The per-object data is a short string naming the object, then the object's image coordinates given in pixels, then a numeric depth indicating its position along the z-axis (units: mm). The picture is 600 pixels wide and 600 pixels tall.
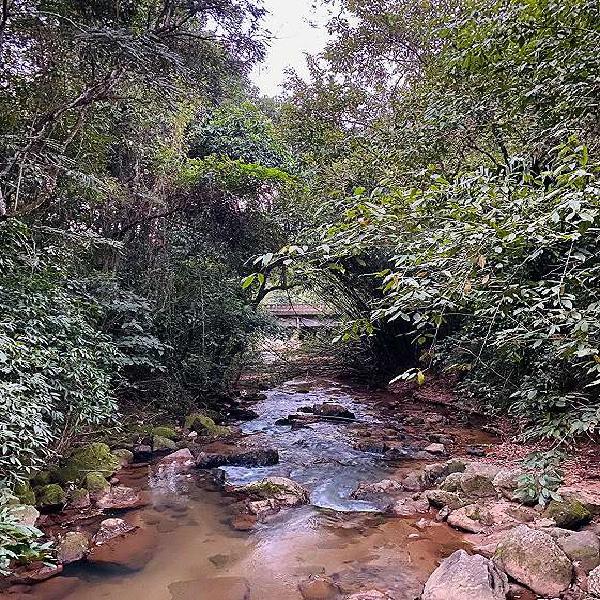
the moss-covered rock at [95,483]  4590
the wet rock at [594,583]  2670
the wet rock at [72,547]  3506
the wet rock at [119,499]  4469
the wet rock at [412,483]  4875
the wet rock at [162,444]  6069
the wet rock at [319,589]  3113
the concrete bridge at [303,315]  12969
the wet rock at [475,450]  5655
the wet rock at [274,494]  4508
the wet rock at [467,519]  3854
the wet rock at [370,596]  3027
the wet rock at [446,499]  4188
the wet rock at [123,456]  5496
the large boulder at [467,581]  2811
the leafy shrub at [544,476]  2207
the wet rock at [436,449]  5949
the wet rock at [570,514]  3557
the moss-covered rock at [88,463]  4634
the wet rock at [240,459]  5736
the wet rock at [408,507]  4309
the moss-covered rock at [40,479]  4352
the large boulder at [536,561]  2925
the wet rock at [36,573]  3229
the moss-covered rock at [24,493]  3907
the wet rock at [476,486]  4266
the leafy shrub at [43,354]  3273
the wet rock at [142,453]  5746
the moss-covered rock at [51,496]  4160
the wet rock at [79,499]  4340
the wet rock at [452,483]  4418
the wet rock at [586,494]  3686
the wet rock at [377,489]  4789
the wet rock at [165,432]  6402
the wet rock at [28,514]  3449
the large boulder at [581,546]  3033
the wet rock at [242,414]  8039
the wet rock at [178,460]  5570
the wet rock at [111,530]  3854
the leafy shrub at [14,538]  1939
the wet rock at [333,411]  8109
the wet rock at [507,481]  4180
